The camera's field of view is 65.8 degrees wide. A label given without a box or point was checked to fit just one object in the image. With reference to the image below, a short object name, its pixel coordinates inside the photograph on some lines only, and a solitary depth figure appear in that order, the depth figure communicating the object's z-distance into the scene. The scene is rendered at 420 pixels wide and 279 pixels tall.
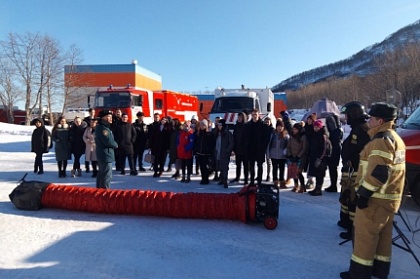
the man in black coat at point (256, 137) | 7.95
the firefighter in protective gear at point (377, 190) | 3.35
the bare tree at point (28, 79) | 33.81
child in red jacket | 8.59
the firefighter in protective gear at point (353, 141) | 4.91
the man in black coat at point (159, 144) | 9.39
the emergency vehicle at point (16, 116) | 37.59
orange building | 37.93
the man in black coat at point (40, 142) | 9.23
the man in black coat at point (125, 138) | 9.05
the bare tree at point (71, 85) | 36.78
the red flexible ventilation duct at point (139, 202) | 5.46
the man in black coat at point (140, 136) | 9.91
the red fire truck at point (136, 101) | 15.12
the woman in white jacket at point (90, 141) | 9.01
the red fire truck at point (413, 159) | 6.23
